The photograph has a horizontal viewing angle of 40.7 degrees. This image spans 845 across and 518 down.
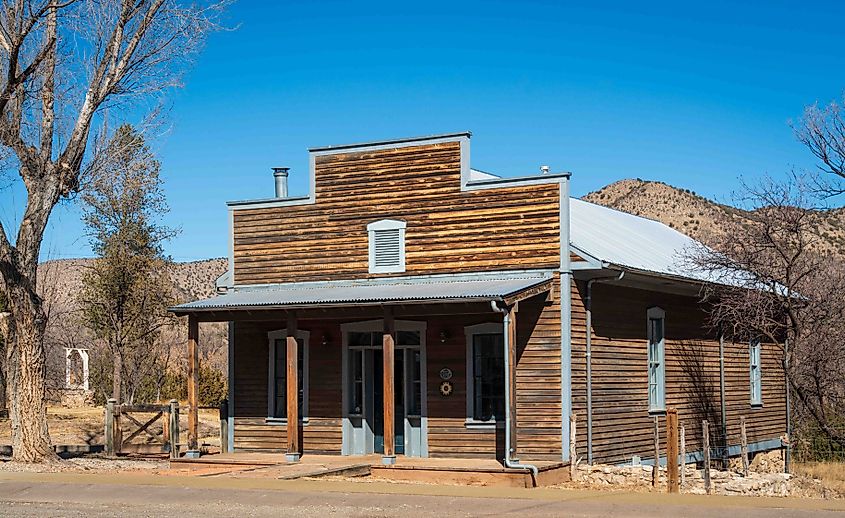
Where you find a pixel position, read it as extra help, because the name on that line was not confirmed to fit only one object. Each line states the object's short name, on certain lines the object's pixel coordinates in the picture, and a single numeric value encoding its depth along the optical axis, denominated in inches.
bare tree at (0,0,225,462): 864.3
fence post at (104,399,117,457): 981.8
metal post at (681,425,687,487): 767.4
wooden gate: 919.7
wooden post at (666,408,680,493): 665.6
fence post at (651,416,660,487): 730.8
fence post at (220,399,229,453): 933.8
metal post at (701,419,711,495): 729.6
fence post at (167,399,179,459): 873.5
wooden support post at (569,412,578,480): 788.6
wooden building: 806.5
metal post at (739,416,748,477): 824.6
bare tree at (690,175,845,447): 963.3
